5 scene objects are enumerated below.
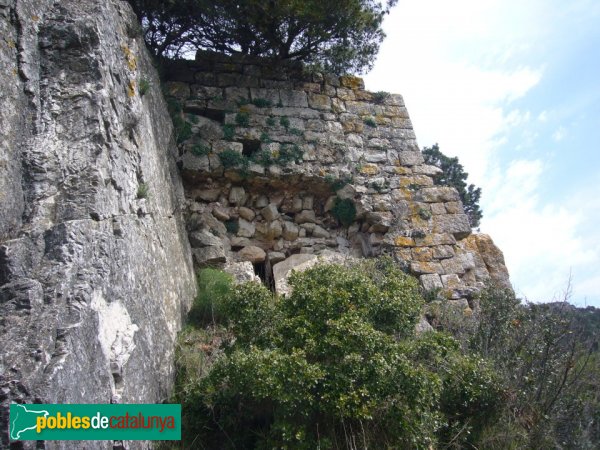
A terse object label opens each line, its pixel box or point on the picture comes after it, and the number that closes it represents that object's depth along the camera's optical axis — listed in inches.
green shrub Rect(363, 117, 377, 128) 301.7
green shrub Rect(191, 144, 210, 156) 255.6
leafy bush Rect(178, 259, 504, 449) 133.9
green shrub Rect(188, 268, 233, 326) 199.2
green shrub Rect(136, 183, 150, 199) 164.4
